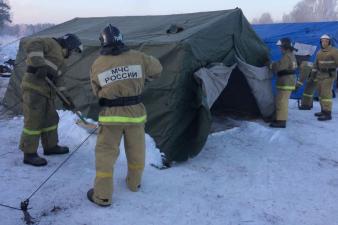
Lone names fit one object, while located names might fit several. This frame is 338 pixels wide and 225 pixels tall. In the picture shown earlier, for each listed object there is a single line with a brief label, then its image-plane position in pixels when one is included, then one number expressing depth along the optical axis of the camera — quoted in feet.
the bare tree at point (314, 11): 293.06
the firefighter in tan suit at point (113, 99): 14.23
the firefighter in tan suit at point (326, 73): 29.19
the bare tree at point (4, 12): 171.74
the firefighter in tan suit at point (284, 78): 25.26
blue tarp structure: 39.13
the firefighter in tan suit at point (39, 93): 17.98
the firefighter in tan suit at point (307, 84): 31.98
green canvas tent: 19.31
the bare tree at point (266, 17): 343.52
